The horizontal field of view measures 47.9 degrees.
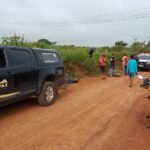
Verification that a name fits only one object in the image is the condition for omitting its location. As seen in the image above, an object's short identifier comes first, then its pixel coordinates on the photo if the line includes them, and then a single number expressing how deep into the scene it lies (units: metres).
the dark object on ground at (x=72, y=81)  8.76
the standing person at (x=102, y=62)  11.95
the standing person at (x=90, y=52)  12.23
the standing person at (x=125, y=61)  11.98
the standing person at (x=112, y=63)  12.61
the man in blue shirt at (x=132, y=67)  8.32
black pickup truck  4.48
